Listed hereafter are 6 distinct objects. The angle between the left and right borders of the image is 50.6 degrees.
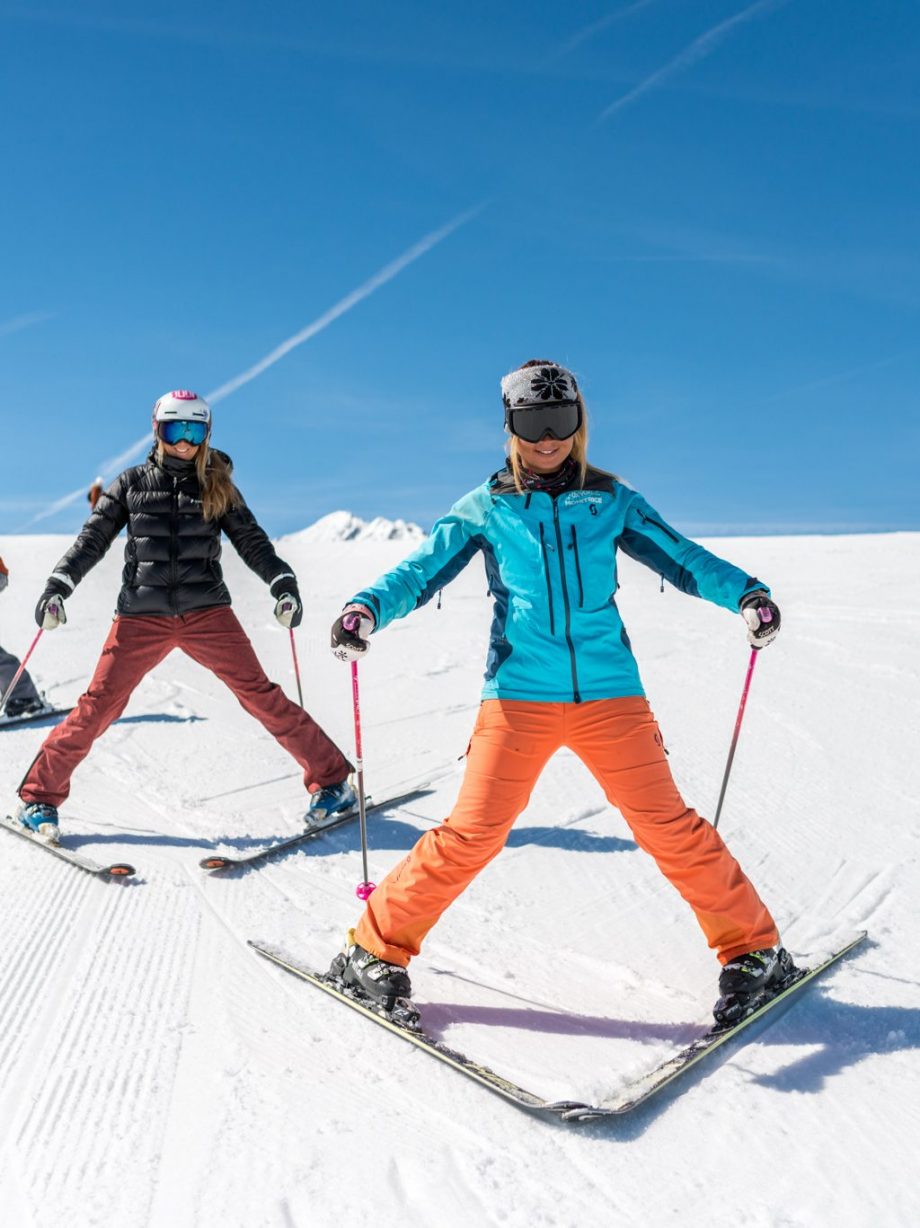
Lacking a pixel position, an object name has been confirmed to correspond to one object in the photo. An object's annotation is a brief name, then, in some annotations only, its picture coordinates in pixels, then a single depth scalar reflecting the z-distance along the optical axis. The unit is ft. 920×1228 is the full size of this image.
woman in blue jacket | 10.39
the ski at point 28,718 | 26.16
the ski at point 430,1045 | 8.80
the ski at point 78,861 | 14.90
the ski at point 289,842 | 15.31
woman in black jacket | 16.87
